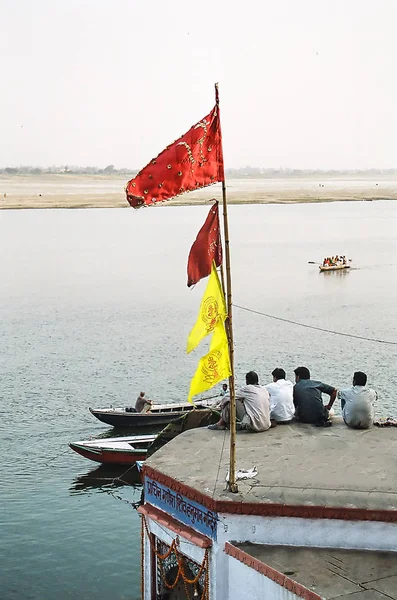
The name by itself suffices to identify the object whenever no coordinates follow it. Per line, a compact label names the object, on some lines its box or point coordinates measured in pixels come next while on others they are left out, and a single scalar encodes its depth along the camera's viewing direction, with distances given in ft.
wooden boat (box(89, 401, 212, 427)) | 100.73
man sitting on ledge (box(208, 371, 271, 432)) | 43.45
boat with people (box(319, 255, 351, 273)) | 270.40
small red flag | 36.19
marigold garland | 35.45
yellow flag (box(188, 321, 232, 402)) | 35.65
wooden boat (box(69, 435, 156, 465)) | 88.43
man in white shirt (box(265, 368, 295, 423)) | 45.24
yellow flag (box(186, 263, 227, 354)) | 35.47
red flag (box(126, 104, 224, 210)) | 34.91
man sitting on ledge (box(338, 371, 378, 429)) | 44.32
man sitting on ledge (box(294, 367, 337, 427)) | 45.50
